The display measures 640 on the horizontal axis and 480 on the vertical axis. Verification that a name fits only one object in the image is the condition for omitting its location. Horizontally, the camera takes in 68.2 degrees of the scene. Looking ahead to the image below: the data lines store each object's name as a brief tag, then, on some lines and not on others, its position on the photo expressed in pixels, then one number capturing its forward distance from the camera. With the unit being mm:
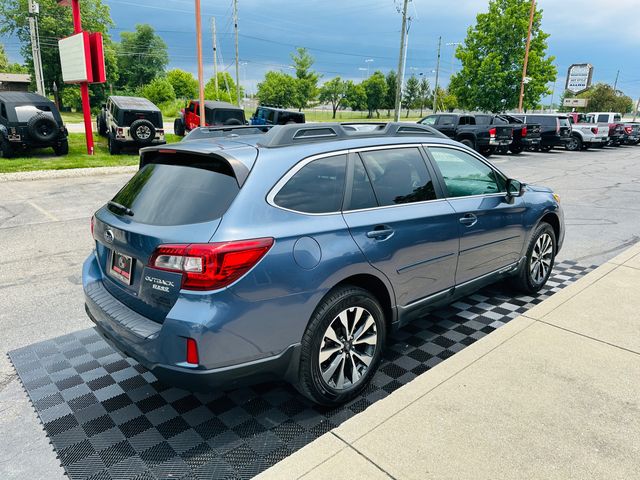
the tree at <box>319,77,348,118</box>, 99375
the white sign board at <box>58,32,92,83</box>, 15758
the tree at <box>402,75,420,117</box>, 109562
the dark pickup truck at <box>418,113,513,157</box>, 20816
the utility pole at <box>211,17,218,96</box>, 55812
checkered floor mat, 2582
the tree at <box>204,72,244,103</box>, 80312
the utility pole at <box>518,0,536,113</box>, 32075
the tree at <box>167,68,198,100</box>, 87125
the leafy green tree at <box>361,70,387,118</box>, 96188
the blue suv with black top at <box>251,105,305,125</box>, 22406
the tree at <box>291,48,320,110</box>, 86312
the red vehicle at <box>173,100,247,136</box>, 21516
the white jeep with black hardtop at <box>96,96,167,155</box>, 16984
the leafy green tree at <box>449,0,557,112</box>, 37688
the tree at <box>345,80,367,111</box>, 96562
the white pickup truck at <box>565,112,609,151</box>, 27844
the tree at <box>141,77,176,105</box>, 61712
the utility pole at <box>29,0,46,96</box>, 28400
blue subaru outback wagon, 2469
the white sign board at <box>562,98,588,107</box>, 56844
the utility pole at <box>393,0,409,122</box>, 30469
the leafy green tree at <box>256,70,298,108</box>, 84625
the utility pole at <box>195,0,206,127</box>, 20059
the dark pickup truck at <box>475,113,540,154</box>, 22672
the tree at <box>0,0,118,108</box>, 54750
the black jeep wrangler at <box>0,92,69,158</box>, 14898
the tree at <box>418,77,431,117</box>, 110500
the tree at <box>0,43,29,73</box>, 75625
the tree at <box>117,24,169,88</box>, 79750
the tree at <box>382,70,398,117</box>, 96250
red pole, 16141
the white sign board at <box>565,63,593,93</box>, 58062
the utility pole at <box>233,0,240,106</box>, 50584
